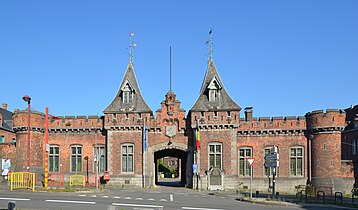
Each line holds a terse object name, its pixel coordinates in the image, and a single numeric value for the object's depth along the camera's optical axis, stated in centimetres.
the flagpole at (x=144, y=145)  4019
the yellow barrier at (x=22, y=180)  3022
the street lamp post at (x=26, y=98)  2994
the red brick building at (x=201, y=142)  3875
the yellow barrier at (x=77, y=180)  3787
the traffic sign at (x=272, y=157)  2562
